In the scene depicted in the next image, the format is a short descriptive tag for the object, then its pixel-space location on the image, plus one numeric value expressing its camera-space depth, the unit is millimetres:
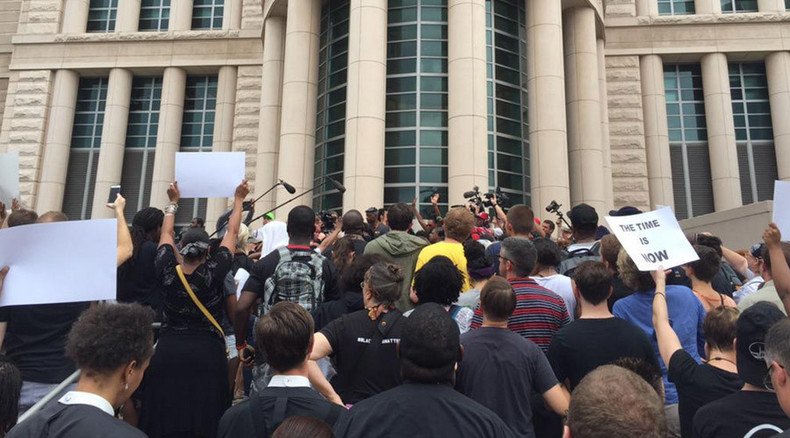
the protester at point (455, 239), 5629
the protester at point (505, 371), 3406
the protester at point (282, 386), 2729
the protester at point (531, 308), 4137
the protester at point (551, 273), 4836
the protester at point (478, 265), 5066
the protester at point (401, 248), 5832
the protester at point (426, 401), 2395
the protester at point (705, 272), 4566
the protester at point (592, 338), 3662
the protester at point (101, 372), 2197
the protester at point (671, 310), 4117
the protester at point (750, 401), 2619
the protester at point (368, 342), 3711
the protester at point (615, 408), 1857
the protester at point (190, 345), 4066
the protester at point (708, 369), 3148
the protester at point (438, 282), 3973
